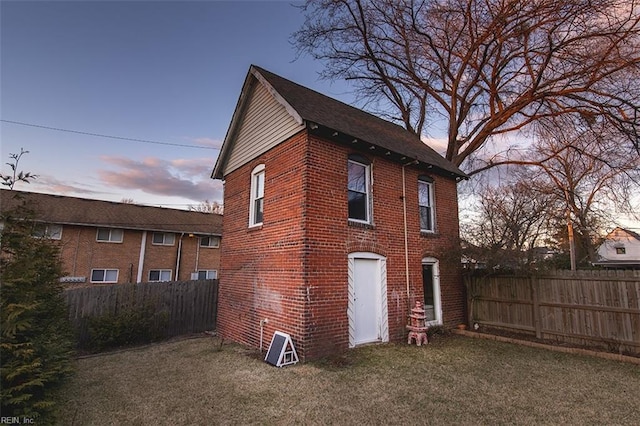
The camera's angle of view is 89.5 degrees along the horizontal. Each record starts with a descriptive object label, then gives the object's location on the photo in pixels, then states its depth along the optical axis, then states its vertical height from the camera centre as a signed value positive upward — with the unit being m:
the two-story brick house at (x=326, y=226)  7.59 +1.20
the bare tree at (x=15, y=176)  4.64 +1.31
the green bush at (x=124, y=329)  9.43 -1.82
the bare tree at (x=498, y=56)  10.15 +7.97
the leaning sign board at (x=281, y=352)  6.75 -1.75
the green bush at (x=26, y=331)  4.00 -0.94
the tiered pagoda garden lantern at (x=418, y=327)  8.52 -1.48
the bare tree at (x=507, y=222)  9.61 +2.33
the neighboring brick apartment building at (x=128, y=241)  19.58 +1.80
